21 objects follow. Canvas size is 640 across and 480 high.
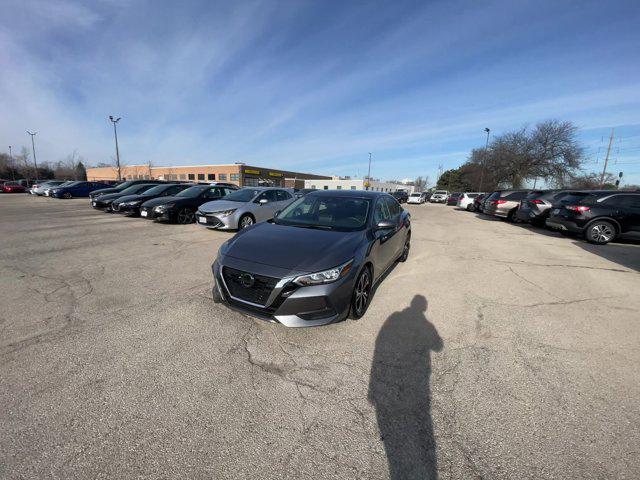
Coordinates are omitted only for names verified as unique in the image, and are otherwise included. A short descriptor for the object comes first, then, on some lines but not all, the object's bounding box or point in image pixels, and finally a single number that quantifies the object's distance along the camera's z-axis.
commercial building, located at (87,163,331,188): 51.56
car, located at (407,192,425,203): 33.00
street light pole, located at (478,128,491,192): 43.66
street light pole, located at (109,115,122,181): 34.68
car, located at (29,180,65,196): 25.71
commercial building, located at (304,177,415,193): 69.01
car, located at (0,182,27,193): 33.56
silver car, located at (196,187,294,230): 8.59
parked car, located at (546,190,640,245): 8.43
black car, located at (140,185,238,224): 10.08
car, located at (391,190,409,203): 33.69
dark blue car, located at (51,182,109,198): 22.53
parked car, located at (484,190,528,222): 14.82
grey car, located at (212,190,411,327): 2.79
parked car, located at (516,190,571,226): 12.39
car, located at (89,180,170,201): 17.18
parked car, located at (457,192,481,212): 23.73
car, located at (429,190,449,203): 39.28
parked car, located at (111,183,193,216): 11.84
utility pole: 39.59
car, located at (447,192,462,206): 33.70
